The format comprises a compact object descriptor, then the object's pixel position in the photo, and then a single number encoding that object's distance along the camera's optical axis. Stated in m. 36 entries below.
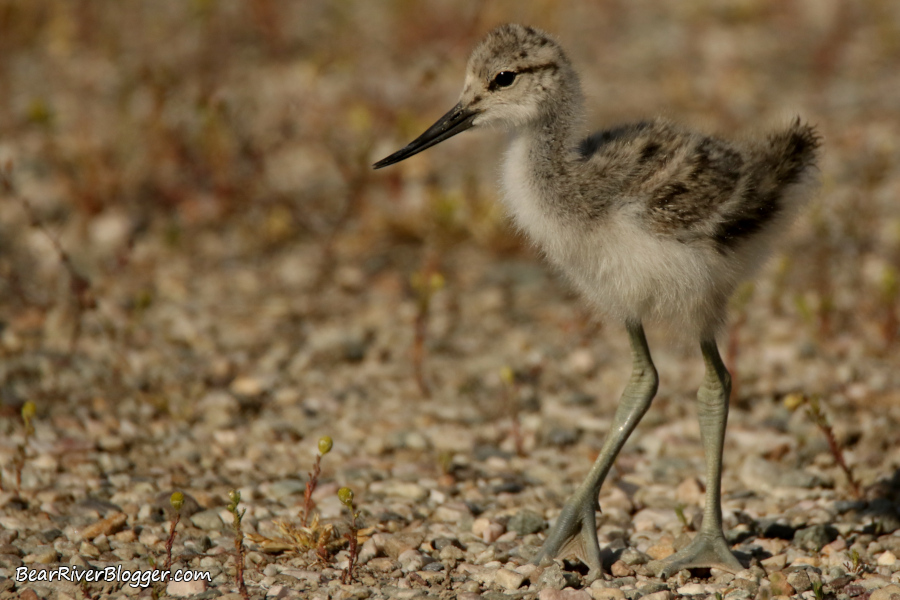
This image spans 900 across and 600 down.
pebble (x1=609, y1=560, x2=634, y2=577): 5.83
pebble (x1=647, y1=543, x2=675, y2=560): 6.00
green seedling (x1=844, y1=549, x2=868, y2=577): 5.60
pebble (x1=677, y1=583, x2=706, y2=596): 5.54
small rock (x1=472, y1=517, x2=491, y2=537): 6.35
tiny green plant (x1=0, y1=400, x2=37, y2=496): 6.35
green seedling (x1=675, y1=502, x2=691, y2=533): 6.17
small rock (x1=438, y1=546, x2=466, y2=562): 5.99
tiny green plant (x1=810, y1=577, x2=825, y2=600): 5.23
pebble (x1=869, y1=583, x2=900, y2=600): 5.25
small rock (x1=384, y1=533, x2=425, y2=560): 6.01
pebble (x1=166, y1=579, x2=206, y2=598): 5.47
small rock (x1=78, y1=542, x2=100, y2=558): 5.78
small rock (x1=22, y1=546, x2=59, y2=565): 5.65
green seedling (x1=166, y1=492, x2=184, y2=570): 5.51
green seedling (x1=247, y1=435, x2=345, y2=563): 5.85
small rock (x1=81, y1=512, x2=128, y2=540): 5.99
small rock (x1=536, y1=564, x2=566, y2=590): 5.55
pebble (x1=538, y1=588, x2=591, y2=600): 5.42
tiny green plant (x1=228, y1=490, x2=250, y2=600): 5.35
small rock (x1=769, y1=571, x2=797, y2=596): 5.30
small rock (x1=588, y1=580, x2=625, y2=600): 5.46
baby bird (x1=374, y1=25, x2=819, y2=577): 5.45
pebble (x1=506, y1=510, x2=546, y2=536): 6.36
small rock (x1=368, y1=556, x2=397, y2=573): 5.83
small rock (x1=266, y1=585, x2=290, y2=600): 5.43
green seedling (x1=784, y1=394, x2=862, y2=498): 6.26
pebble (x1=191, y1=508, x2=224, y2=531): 6.26
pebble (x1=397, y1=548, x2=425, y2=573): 5.84
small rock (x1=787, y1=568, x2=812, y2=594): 5.45
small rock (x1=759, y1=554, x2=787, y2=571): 5.81
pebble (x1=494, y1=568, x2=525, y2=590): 5.64
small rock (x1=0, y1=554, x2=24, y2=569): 5.58
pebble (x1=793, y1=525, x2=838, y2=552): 6.00
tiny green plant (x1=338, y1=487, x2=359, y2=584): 5.62
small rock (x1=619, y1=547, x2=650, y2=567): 5.93
